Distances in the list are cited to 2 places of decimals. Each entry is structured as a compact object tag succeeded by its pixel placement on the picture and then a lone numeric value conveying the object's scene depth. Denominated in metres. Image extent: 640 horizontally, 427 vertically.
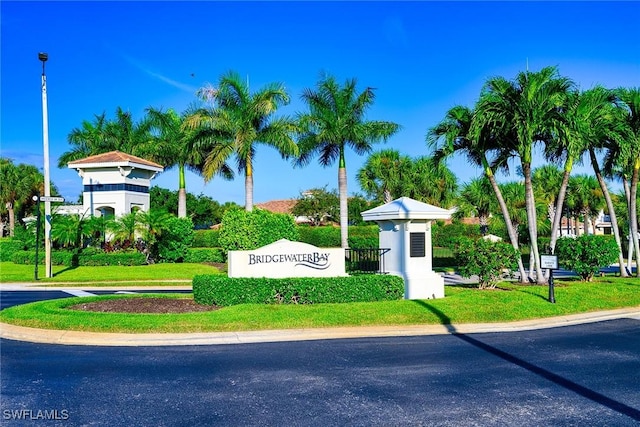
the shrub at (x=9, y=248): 34.83
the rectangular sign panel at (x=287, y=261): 15.28
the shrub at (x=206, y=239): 44.97
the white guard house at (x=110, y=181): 35.19
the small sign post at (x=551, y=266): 15.48
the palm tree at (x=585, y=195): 49.25
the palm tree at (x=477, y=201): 44.25
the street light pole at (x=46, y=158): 24.14
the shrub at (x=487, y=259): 17.81
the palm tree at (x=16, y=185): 59.62
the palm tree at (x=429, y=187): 47.41
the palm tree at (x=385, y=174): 48.35
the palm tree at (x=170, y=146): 39.88
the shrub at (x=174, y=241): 34.19
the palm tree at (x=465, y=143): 20.44
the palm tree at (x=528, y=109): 18.39
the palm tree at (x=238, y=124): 30.70
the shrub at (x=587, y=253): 19.59
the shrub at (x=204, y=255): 35.62
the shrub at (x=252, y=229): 31.34
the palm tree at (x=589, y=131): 18.53
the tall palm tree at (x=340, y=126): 31.14
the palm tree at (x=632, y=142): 21.53
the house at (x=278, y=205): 86.00
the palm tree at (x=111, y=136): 47.22
